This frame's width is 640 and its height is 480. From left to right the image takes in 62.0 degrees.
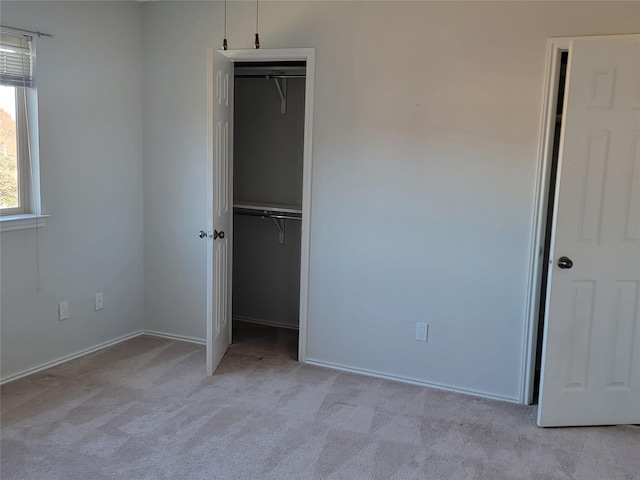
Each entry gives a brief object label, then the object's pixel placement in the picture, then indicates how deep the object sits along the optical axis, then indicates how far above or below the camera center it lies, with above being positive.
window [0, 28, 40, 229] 3.10 +0.18
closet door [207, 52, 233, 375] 3.31 -0.27
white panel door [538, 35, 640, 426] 2.68 -0.37
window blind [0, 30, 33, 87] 3.04 +0.58
